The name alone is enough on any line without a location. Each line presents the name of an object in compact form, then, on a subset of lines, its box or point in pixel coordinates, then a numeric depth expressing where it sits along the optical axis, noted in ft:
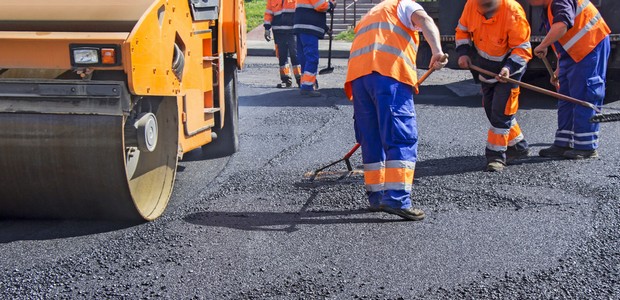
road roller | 14.21
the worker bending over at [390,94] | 16.79
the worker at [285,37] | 38.60
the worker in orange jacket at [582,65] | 22.50
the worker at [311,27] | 35.68
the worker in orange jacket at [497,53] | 20.94
